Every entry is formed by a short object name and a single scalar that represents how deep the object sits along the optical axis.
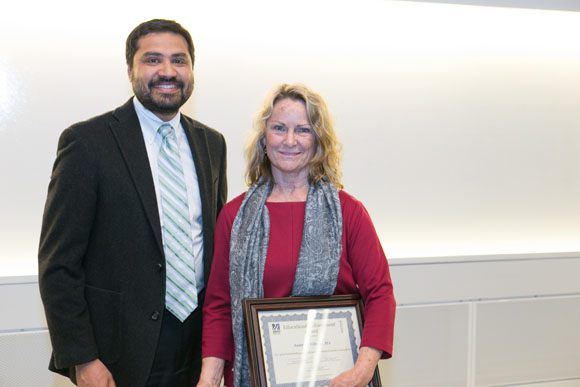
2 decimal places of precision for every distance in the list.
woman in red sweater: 1.95
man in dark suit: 1.94
